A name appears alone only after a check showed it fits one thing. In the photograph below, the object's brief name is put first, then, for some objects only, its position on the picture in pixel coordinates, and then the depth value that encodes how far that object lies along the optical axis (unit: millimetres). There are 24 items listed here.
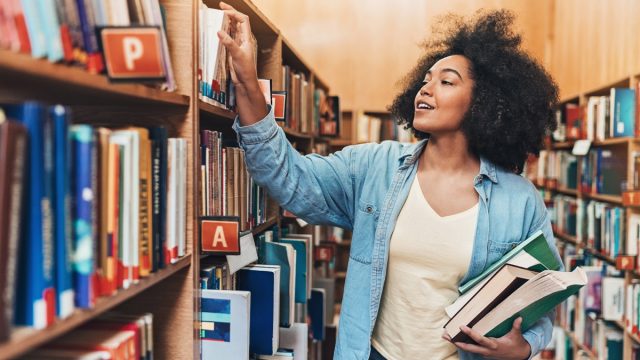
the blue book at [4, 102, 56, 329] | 689
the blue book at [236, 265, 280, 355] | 1572
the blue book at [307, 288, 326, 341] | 2824
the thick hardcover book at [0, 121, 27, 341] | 628
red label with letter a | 1249
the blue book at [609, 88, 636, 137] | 3072
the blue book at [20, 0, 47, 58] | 721
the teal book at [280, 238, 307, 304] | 2076
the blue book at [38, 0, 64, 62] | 743
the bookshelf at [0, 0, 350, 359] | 927
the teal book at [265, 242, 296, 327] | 1846
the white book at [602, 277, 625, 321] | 3006
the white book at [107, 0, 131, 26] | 932
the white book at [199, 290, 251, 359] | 1324
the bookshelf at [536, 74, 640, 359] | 2986
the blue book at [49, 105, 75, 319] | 726
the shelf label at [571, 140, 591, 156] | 3559
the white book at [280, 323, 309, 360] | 1899
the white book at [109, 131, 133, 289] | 892
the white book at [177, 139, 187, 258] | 1154
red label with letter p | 844
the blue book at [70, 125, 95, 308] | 770
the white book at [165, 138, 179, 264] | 1100
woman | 1438
